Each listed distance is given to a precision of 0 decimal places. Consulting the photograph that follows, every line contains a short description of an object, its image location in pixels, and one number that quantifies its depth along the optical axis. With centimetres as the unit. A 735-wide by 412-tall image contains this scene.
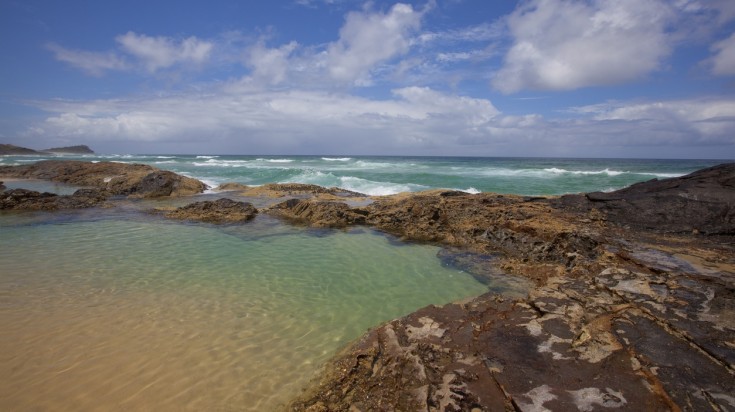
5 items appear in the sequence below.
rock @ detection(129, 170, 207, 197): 1675
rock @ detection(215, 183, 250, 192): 1908
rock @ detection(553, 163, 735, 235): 711
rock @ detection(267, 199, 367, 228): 1046
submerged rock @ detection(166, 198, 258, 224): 1088
